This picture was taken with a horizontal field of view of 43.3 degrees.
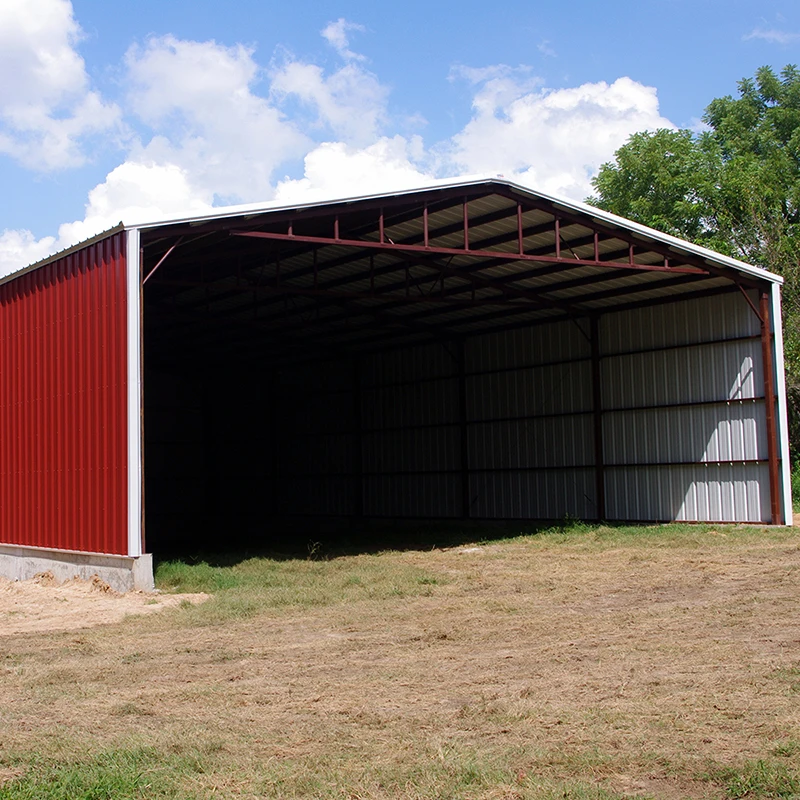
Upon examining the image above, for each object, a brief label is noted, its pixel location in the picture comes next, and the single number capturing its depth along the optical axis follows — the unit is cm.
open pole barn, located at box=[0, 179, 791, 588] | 1819
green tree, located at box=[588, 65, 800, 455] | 3659
